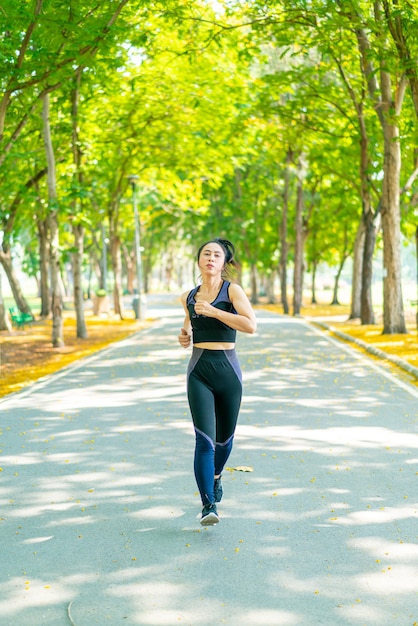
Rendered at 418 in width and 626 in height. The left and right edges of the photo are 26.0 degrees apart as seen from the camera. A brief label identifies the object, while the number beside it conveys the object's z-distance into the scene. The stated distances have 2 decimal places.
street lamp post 34.92
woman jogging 5.71
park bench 29.59
